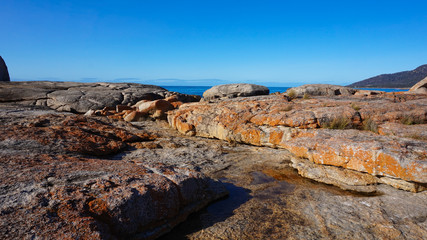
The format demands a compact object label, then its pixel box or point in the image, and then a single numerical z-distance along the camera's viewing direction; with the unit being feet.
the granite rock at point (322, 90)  43.39
